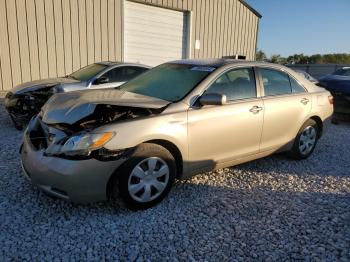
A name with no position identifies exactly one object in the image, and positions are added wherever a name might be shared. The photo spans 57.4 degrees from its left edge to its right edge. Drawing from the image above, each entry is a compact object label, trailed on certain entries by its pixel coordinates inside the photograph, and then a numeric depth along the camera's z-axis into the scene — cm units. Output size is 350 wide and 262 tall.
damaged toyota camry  296
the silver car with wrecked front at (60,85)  637
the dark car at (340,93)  798
